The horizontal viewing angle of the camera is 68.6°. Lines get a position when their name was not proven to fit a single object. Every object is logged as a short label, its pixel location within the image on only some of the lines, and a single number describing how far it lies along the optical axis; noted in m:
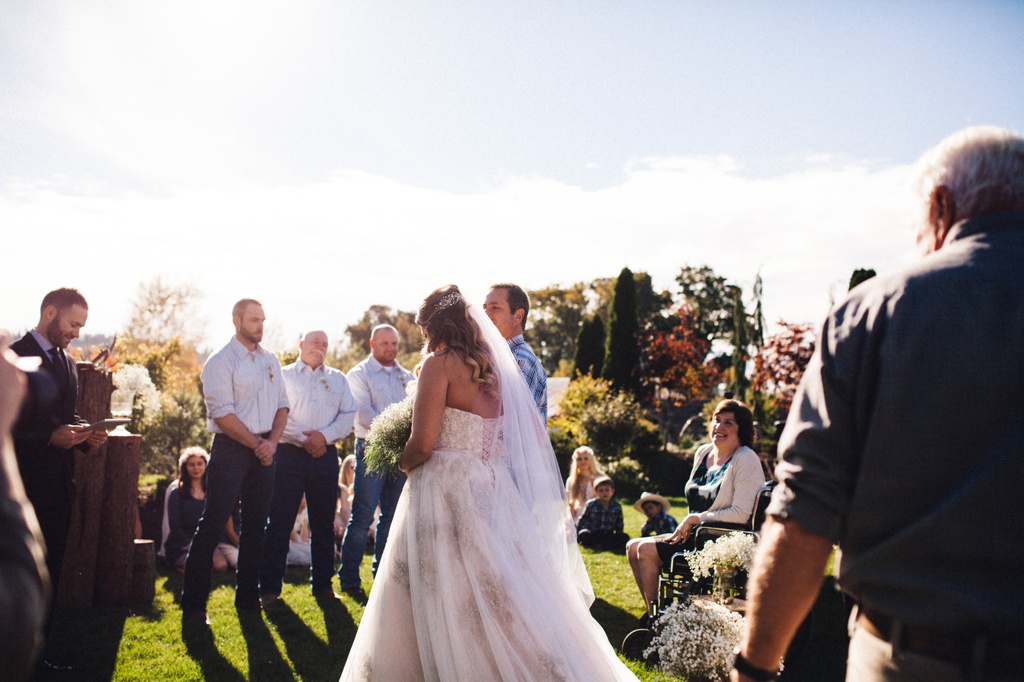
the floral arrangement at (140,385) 7.14
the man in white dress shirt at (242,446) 5.84
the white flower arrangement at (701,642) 4.68
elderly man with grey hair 1.46
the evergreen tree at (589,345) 28.31
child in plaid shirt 9.76
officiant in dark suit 4.44
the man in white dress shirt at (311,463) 6.72
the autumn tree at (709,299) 44.81
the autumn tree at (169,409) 13.92
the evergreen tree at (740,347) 19.42
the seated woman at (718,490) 5.60
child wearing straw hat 7.98
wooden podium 6.13
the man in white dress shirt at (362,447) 7.04
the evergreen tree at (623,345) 26.61
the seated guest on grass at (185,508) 7.89
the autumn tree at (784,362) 15.95
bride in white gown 3.62
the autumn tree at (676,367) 29.33
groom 5.14
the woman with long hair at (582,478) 10.57
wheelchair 5.08
